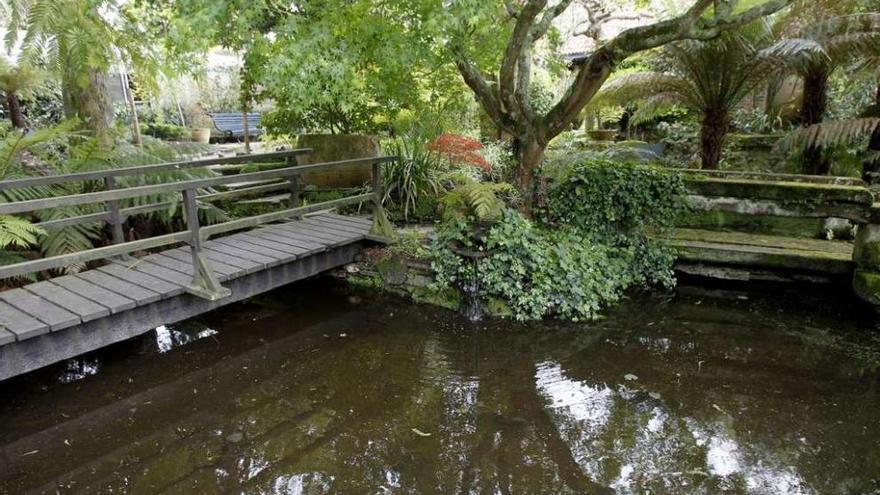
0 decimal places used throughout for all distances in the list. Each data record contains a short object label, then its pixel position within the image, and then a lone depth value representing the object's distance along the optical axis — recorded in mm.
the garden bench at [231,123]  17516
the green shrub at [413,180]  7267
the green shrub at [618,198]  6008
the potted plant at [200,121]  17141
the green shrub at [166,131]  15391
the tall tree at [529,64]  5043
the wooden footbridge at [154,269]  3754
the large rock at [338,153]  7730
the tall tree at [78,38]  4676
